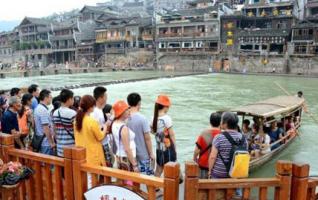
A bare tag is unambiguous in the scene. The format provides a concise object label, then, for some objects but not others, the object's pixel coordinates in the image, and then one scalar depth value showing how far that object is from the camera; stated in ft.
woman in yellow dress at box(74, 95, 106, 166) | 12.78
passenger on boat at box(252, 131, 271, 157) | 29.66
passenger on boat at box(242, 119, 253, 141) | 30.46
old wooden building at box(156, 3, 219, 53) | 176.81
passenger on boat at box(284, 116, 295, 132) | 37.98
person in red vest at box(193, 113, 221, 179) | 14.20
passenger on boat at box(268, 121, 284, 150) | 34.07
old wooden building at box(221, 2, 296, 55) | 154.92
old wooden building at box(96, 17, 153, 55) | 196.95
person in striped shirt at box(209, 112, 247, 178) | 11.93
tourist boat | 30.04
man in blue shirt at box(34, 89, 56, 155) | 17.22
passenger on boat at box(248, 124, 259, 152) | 29.61
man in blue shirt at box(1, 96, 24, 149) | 18.57
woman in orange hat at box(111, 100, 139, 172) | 12.97
